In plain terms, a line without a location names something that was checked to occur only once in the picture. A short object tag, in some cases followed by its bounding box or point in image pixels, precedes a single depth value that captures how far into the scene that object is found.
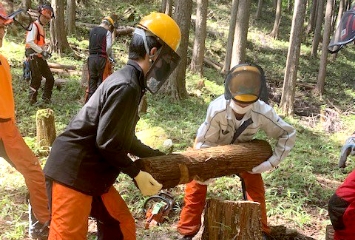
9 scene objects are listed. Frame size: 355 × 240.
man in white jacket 3.18
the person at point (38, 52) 7.02
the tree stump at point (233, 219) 3.07
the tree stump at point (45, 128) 5.54
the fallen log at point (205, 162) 2.86
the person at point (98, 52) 7.14
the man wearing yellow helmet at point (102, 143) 2.36
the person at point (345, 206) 2.84
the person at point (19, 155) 3.47
